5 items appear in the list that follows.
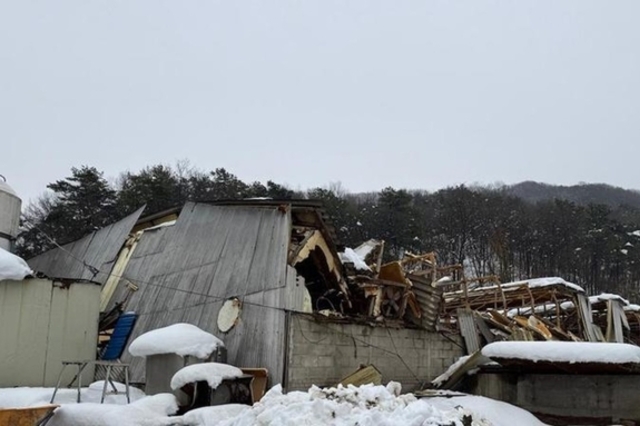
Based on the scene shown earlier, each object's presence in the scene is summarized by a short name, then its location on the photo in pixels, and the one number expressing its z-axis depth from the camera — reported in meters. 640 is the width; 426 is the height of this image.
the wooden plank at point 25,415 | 7.97
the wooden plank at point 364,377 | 11.67
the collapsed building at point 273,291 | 11.48
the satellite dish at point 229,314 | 11.79
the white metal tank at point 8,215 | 15.40
